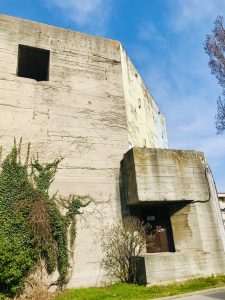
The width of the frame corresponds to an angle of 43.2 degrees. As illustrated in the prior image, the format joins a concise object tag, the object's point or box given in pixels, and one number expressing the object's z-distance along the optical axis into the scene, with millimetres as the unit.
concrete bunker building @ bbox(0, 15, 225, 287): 10180
